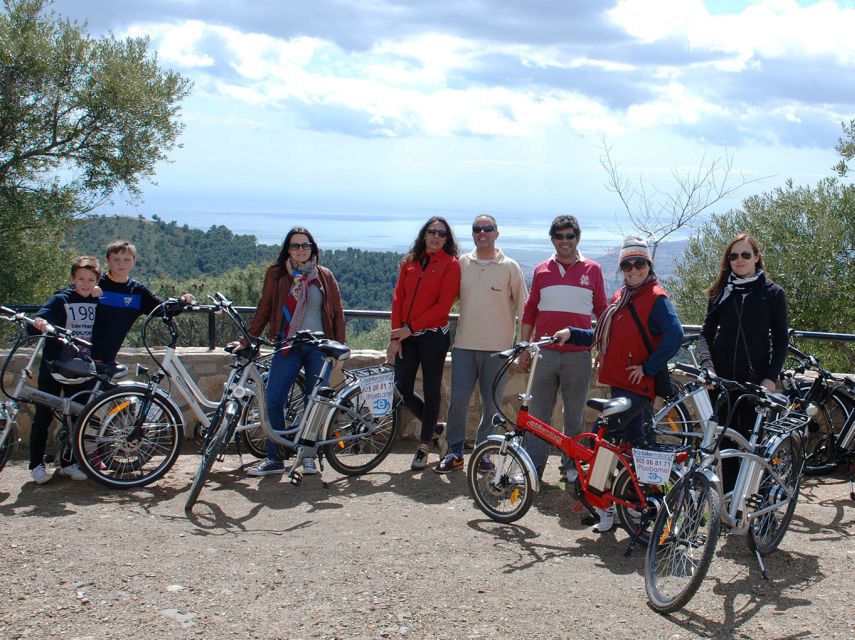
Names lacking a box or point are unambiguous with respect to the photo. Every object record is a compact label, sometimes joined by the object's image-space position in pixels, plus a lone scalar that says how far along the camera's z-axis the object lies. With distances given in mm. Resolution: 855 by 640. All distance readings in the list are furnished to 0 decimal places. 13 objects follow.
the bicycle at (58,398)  5555
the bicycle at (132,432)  5559
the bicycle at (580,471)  4703
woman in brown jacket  6082
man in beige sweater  6055
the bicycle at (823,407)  6203
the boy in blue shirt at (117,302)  5938
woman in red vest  4863
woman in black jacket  5000
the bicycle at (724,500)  3877
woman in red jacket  6070
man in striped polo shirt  5656
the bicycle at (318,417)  5629
